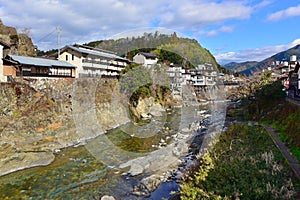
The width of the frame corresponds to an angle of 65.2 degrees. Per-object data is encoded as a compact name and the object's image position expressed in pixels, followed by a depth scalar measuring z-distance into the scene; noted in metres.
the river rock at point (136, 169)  13.12
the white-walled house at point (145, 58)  47.89
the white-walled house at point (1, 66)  20.25
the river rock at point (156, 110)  33.88
